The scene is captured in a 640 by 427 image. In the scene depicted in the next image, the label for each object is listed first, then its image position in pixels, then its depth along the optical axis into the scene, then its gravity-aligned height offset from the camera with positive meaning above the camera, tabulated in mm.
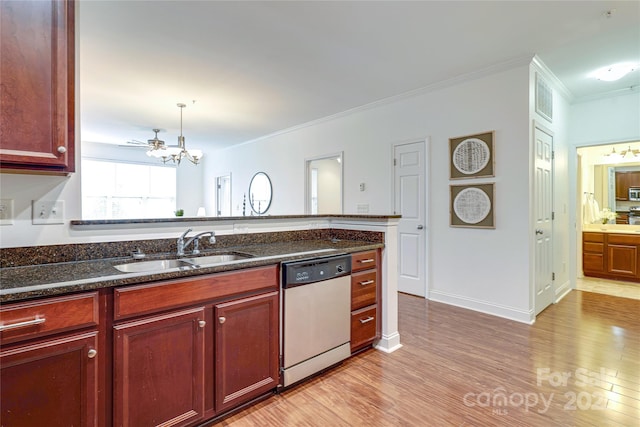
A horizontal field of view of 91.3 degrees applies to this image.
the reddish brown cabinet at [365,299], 2371 -673
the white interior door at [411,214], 4031 -16
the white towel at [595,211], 5406 +14
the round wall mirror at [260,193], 6705 +461
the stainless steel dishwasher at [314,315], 1969 -688
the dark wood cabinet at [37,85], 1358 +589
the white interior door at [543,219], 3361 -79
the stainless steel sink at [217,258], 2018 -299
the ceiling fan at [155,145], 4781 +1071
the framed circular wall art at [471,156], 3422 +641
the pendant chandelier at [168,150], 4777 +987
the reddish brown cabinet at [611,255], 4648 -678
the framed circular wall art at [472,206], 3434 +78
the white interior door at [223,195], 7898 +490
